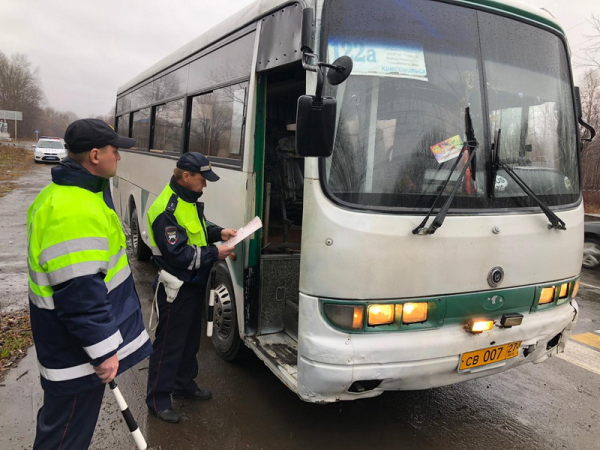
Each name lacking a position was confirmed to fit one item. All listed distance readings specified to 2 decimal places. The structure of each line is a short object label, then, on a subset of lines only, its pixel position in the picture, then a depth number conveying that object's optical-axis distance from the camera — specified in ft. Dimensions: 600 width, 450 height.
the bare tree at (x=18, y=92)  236.02
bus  9.00
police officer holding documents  10.72
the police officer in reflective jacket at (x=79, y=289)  6.86
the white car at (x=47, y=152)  112.16
